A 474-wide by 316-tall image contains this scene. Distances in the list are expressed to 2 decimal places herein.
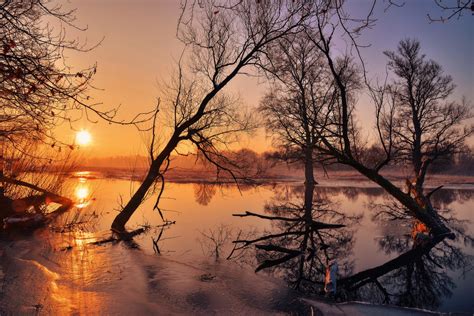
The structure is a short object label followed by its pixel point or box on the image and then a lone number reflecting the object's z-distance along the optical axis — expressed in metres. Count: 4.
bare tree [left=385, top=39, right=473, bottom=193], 23.92
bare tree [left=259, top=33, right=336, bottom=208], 11.29
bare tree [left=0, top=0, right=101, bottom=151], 4.74
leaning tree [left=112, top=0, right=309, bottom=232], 10.75
